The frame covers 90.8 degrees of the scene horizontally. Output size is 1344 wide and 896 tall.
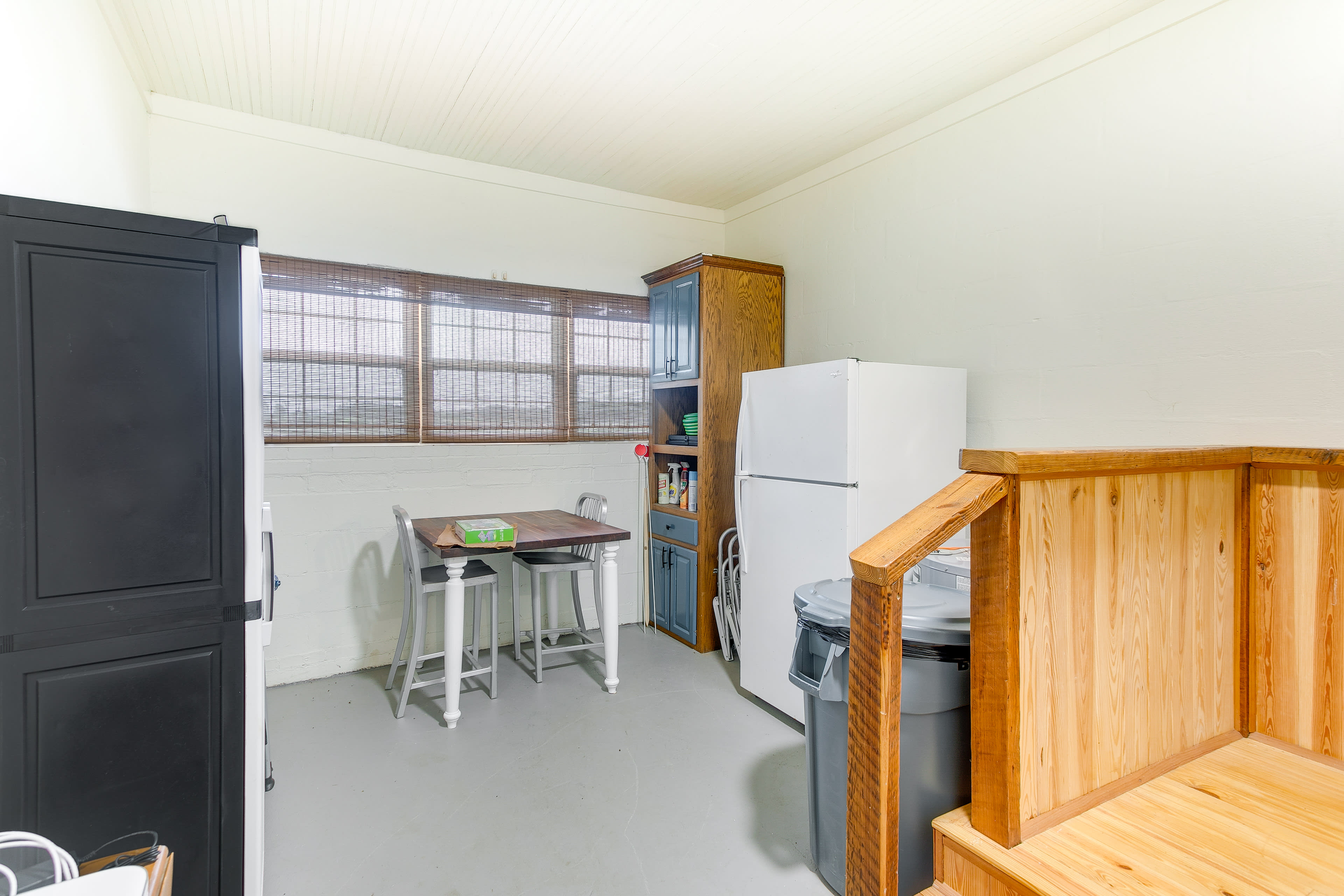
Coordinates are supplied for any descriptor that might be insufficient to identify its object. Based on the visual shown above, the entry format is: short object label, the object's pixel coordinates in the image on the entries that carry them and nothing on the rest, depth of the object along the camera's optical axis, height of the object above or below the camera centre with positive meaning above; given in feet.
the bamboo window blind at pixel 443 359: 11.16 +1.53
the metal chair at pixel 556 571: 11.36 -2.28
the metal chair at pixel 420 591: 10.09 -2.43
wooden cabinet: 12.67 +1.43
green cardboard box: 9.77 -1.39
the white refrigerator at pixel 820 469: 8.98 -0.45
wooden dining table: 9.75 -1.66
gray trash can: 4.69 -2.12
